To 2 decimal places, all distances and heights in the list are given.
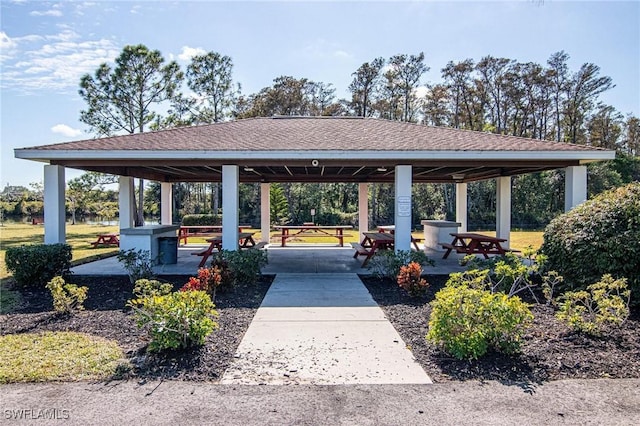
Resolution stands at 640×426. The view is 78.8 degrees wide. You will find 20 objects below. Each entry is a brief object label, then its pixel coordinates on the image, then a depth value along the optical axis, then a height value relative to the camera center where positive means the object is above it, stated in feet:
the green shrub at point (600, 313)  14.10 -3.90
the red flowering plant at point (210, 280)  19.88 -3.66
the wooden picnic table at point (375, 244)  30.25 -2.78
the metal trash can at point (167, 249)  32.17 -3.24
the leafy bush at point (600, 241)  17.24 -1.50
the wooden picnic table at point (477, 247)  31.83 -3.19
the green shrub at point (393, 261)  25.09 -3.35
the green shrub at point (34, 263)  23.71 -3.28
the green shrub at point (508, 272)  15.62 -2.90
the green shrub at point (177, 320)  12.62 -3.66
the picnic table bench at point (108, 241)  47.70 -3.91
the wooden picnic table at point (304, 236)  45.14 -2.82
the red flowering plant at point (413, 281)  20.85 -3.89
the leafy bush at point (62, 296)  17.76 -3.96
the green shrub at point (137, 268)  23.90 -3.67
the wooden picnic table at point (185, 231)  48.58 -2.87
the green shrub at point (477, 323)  12.30 -3.66
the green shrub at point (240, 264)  23.25 -3.31
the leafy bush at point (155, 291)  14.28 -2.91
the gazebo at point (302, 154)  25.94 +3.70
